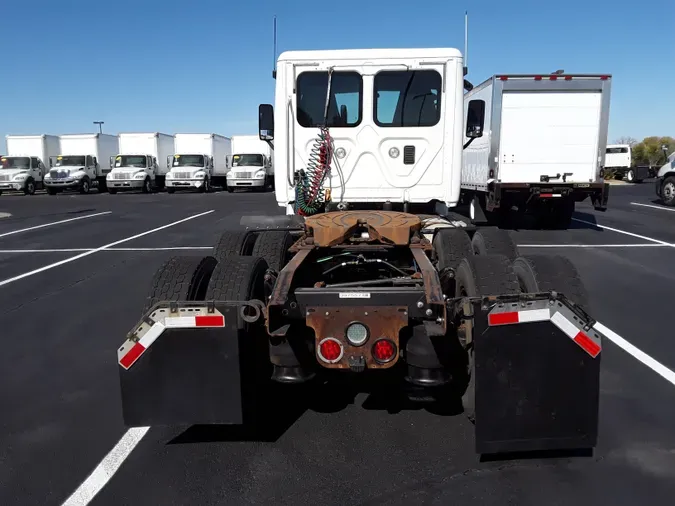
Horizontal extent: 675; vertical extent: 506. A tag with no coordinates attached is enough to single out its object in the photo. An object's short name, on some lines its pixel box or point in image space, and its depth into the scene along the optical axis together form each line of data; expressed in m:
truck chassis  3.10
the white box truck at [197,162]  33.00
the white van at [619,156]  37.94
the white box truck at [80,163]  31.72
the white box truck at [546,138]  13.30
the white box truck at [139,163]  32.66
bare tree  78.18
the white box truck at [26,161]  31.44
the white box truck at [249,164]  33.44
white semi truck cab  6.61
